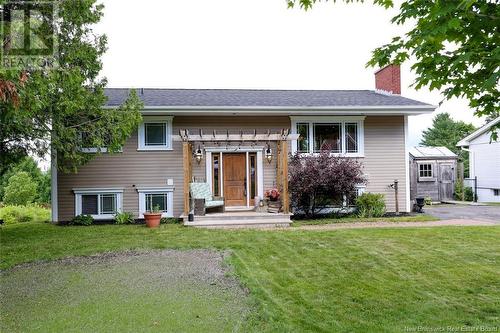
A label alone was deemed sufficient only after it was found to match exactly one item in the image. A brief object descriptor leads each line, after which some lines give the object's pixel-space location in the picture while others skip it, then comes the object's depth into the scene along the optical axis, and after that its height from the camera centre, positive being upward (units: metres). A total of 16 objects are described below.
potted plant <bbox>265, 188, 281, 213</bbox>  11.71 -0.69
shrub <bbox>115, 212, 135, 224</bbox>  11.73 -1.15
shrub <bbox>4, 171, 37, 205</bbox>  22.23 -0.50
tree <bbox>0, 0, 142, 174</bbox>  8.11 +1.71
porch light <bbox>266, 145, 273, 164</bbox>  12.43 +0.80
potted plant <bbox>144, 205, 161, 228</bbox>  10.83 -1.10
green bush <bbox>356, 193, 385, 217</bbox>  12.32 -0.90
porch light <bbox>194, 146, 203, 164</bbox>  12.23 +0.78
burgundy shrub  11.50 -0.07
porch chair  11.12 -0.60
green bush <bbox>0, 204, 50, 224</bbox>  15.67 -1.40
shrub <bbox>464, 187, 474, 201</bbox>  18.62 -0.93
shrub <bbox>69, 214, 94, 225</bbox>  11.59 -1.19
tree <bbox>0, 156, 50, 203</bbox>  25.31 +0.14
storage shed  18.00 +0.10
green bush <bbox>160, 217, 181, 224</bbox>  11.77 -1.25
